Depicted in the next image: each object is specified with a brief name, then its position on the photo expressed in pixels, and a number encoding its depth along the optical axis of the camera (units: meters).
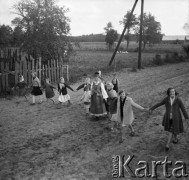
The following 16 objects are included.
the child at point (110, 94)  8.04
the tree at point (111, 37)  61.41
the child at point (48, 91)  10.56
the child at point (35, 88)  10.73
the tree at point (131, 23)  57.41
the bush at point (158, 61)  25.73
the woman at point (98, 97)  8.13
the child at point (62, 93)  10.26
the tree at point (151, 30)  53.89
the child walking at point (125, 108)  6.40
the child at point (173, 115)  5.70
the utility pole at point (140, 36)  21.45
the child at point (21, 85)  11.62
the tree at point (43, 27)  15.38
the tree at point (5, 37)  49.71
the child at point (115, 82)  9.58
